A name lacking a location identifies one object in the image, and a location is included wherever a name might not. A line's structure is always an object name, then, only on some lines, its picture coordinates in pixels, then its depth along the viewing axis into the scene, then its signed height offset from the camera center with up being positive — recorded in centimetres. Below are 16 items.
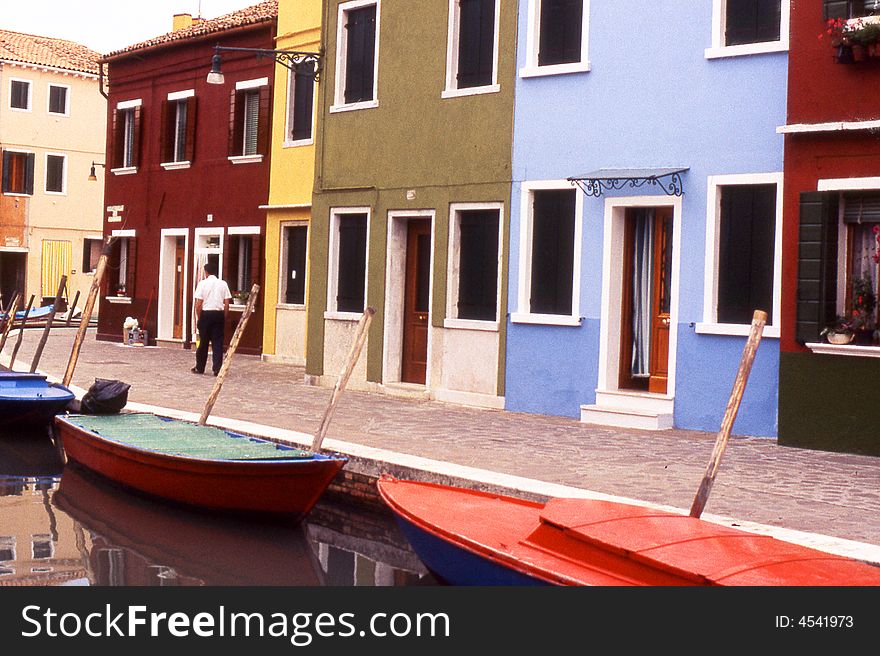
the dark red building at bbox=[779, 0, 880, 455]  1347 +94
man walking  2211 -13
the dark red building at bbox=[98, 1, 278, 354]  2672 +279
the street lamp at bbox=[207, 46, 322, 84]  2133 +401
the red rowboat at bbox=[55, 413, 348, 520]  1139 -138
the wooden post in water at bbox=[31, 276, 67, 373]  2072 -47
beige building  4725 +471
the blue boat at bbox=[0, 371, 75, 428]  1681 -121
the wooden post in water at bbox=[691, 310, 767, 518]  939 -56
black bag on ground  1559 -108
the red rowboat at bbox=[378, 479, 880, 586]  729 -131
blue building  1512 +129
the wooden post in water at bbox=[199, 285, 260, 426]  1459 -57
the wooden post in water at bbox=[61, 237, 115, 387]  1873 -28
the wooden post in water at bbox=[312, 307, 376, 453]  1230 -56
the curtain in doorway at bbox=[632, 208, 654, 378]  1656 +35
